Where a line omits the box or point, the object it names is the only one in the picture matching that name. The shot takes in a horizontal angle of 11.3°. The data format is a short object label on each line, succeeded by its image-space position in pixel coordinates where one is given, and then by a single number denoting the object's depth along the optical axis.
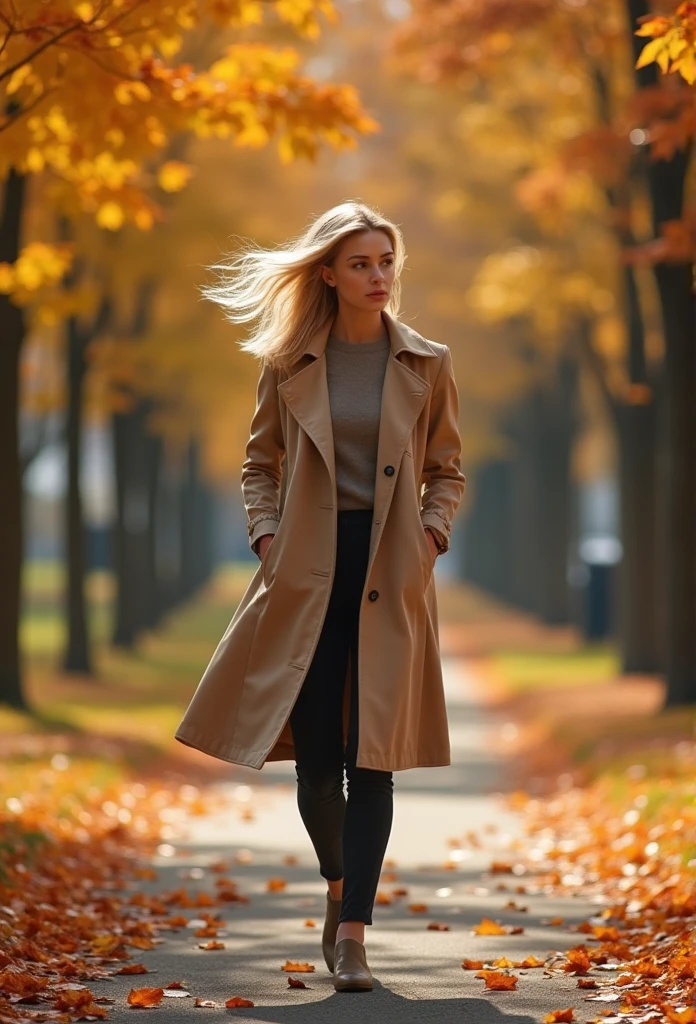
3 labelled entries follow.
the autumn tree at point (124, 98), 14.12
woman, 10.35
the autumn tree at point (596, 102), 29.80
